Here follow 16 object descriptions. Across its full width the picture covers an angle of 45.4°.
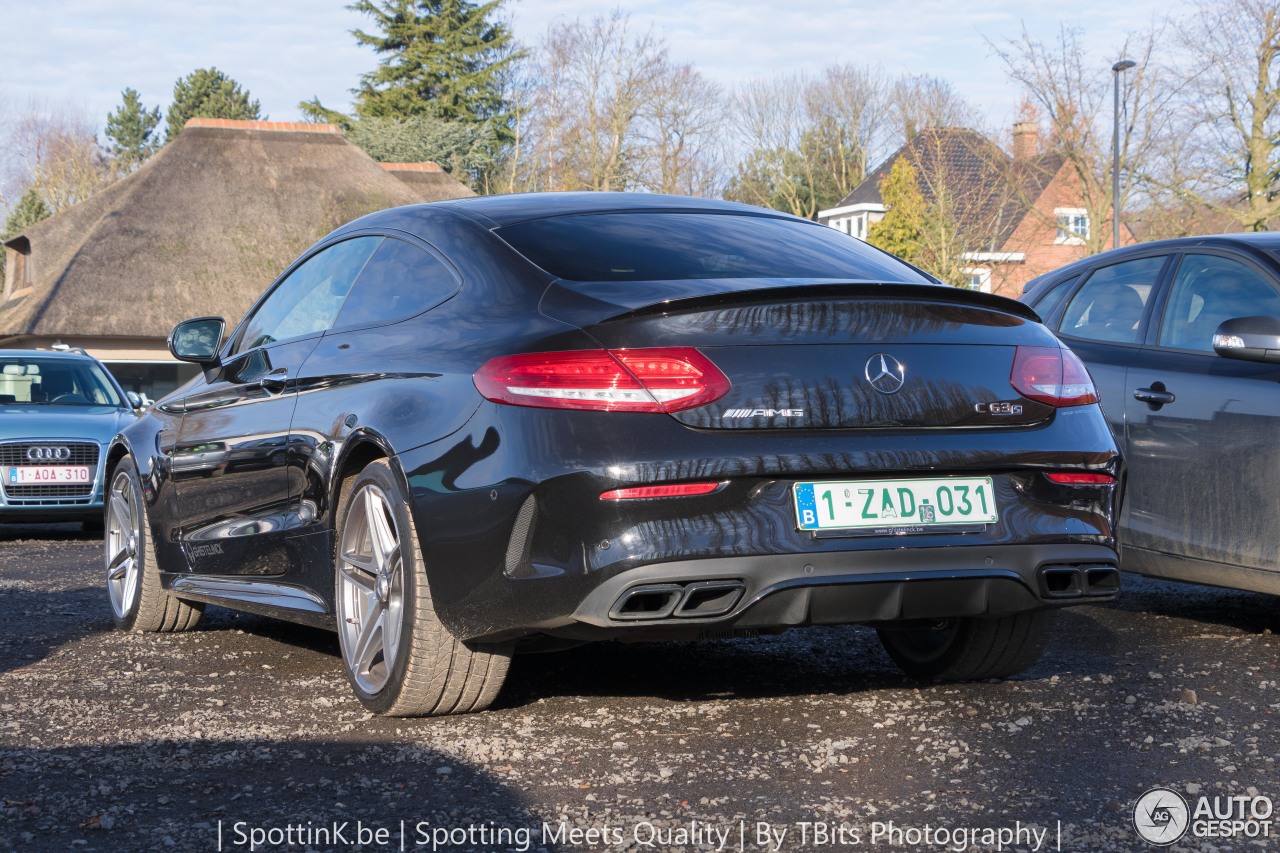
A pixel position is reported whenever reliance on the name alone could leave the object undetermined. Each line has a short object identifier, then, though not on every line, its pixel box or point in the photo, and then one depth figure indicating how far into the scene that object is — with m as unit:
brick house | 41.47
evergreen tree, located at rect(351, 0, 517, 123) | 58.38
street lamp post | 36.12
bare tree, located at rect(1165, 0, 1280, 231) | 34.50
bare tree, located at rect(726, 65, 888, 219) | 56.84
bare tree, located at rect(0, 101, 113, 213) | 70.56
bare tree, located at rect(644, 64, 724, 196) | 53.44
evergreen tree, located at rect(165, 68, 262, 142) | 86.00
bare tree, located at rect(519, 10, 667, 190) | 52.91
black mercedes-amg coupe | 3.85
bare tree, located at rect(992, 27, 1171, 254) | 39.25
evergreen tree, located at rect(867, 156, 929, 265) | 46.78
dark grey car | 5.64
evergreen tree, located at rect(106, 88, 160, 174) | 95.00
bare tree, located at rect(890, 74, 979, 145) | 49.22
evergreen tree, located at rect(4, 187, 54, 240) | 69.44
